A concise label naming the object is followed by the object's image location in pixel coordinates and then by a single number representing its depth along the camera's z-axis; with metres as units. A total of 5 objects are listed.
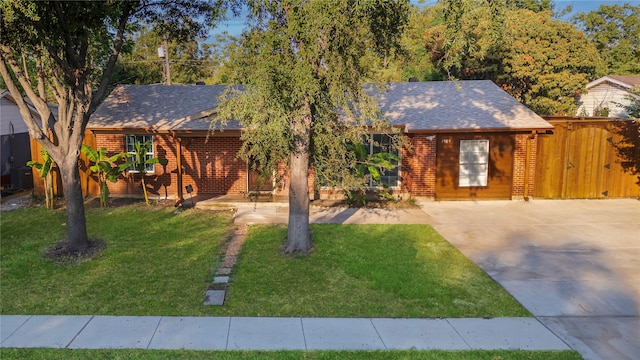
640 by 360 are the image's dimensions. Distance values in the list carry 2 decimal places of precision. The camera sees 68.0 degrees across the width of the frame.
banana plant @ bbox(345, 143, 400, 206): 14.21
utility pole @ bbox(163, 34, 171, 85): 30.27
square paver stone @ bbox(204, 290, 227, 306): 7.92
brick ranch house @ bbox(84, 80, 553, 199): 15.96
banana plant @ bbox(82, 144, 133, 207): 14.74
